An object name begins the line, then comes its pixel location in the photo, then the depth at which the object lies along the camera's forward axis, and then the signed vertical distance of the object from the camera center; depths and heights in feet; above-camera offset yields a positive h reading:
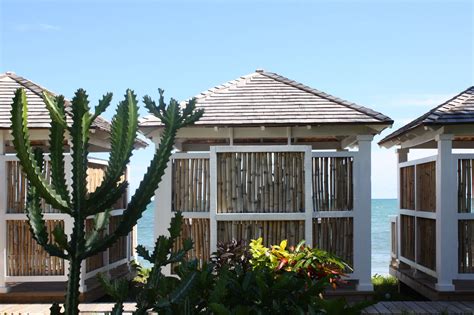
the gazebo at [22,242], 39.70 -3.22
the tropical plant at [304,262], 26.02 -2.91
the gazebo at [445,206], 39.14 -1.12
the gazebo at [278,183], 38.58 +0.18
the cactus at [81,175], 18.37 +0.30
